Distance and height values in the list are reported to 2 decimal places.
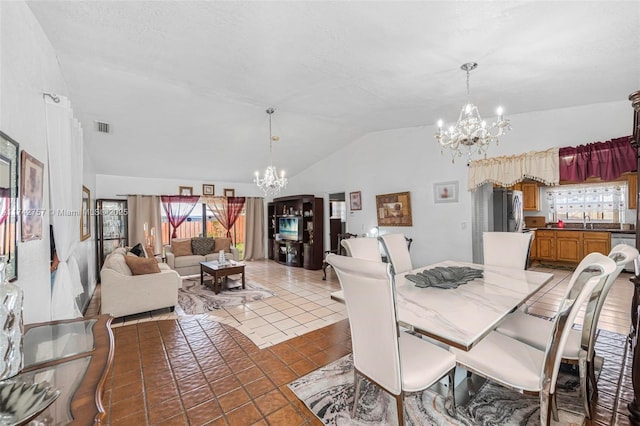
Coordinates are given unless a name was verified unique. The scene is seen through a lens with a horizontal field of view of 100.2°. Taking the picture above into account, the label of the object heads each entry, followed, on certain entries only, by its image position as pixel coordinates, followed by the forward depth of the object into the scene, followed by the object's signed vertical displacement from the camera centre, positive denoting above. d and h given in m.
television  6.92 -0.38
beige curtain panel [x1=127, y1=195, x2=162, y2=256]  6.14 -0.01
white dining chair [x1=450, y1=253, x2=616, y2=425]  1.27 -0.87
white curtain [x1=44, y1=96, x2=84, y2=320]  2.03 +0.17
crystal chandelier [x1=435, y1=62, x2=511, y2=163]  2.51 +0.78
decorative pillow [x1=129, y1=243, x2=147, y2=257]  5.05 -0.65
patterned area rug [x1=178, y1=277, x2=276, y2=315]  3.93 -1.33
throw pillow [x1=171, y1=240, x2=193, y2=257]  6.20 -0.74
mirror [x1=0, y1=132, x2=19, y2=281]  1.29 +0.09
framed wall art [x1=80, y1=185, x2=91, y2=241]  3.61 +0.01
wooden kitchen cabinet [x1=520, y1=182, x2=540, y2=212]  6.66 +0.34
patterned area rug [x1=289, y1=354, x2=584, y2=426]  1.71 -1.33
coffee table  4.55 -0.96
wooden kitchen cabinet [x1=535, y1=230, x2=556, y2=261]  6.23 -0.83
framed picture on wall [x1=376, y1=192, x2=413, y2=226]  5.09 +0.07
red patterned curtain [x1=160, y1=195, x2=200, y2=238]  6.72 +0.24
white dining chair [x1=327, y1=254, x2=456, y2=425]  1.39 -0.75
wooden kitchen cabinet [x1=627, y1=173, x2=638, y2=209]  5.14 +0.40
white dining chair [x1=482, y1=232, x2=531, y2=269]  2.76 -0.42
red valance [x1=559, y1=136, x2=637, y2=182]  2.95 +0.57
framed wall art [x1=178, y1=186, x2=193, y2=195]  6.90 +0.68
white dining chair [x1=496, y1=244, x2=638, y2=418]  1.51 -0.87
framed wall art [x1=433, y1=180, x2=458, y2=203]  4.53 +0.34
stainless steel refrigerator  4.59 -0.01
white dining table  1.37 -0.60
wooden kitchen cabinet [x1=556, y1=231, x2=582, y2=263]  5.86 -0.82
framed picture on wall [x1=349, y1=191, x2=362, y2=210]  5.99 +0.29
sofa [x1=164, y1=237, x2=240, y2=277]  5.85 -0.86
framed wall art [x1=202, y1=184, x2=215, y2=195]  7.22 +0.72
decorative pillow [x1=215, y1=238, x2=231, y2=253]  6.69 -0.75
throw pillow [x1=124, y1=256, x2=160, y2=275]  3.60 -0.66
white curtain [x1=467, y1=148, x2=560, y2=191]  3.52 +0.59
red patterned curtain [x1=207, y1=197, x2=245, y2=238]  7.46 +0.18
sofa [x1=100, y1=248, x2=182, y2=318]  3.35 -0.95
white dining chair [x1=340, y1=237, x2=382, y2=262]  2.61 -0.36
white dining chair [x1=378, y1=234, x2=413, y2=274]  2.98 -0.45
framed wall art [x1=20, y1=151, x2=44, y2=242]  1.56 +0.13
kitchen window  5.85 +0.15
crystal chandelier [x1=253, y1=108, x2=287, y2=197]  4.57 +0.61
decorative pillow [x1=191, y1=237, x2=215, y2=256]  6.40 -0.72
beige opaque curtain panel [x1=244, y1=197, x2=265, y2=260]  7.88 -0.43
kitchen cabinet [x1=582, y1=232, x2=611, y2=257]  5.47 -0.70
